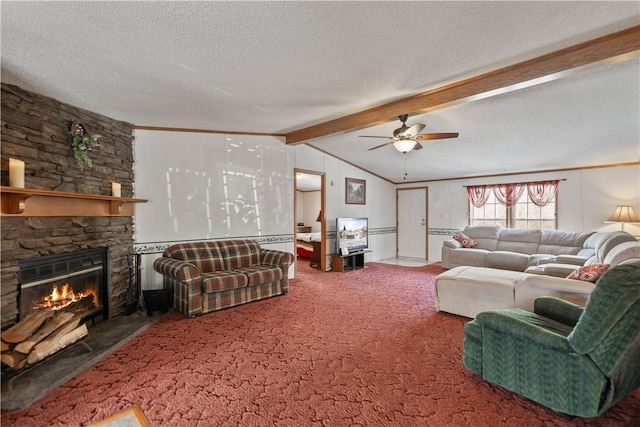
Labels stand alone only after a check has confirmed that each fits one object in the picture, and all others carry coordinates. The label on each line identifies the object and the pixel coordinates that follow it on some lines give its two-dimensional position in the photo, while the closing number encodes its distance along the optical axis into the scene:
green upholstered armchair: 1.59
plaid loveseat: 3.50
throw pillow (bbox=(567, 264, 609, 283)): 2.74
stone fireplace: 2.51
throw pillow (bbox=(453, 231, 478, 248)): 6.41
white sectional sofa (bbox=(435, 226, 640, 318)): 2.82
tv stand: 6.10
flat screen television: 6.12
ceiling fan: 3.61
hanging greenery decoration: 3.12
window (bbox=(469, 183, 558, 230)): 6.27
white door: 7.86
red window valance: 6.18
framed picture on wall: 6.77
